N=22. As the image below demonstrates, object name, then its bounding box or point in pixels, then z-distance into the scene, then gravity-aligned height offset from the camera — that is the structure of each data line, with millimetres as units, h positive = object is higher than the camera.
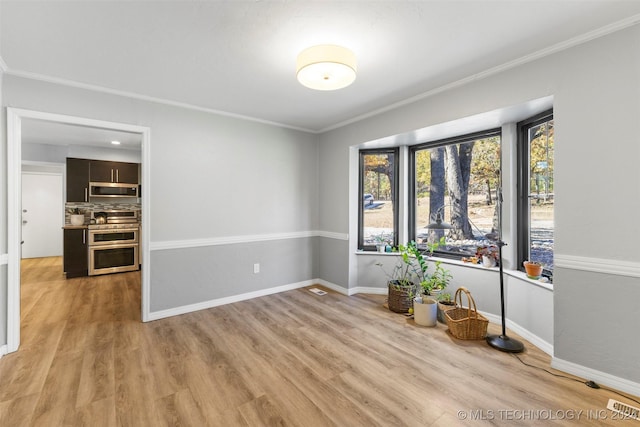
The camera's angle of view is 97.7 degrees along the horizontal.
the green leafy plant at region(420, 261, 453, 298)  3229 -758
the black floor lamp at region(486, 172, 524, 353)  2393 -1110
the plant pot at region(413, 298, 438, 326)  2920 -1008
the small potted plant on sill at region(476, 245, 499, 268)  3051 -433
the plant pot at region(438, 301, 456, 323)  2949 -958
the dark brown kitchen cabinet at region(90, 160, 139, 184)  5340 +879
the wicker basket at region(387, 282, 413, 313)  3250 -963
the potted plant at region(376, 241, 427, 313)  3262 -808
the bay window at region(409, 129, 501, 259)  3223 +338
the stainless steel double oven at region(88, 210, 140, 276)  5066 -492
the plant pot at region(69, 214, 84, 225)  5273 -51
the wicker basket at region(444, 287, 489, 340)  2607 -1033
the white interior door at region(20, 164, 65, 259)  6527 +1033
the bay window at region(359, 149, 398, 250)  4090 +277
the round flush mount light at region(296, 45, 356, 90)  1928 +1063
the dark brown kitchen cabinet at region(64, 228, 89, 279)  4871 -642
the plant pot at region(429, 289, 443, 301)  3184 -888
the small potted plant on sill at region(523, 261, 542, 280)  2539 -494
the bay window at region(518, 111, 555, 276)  2566 +252
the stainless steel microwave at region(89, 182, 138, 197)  5338 +534
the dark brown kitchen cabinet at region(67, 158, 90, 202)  5117 +679
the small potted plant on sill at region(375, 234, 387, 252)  4027 -389
